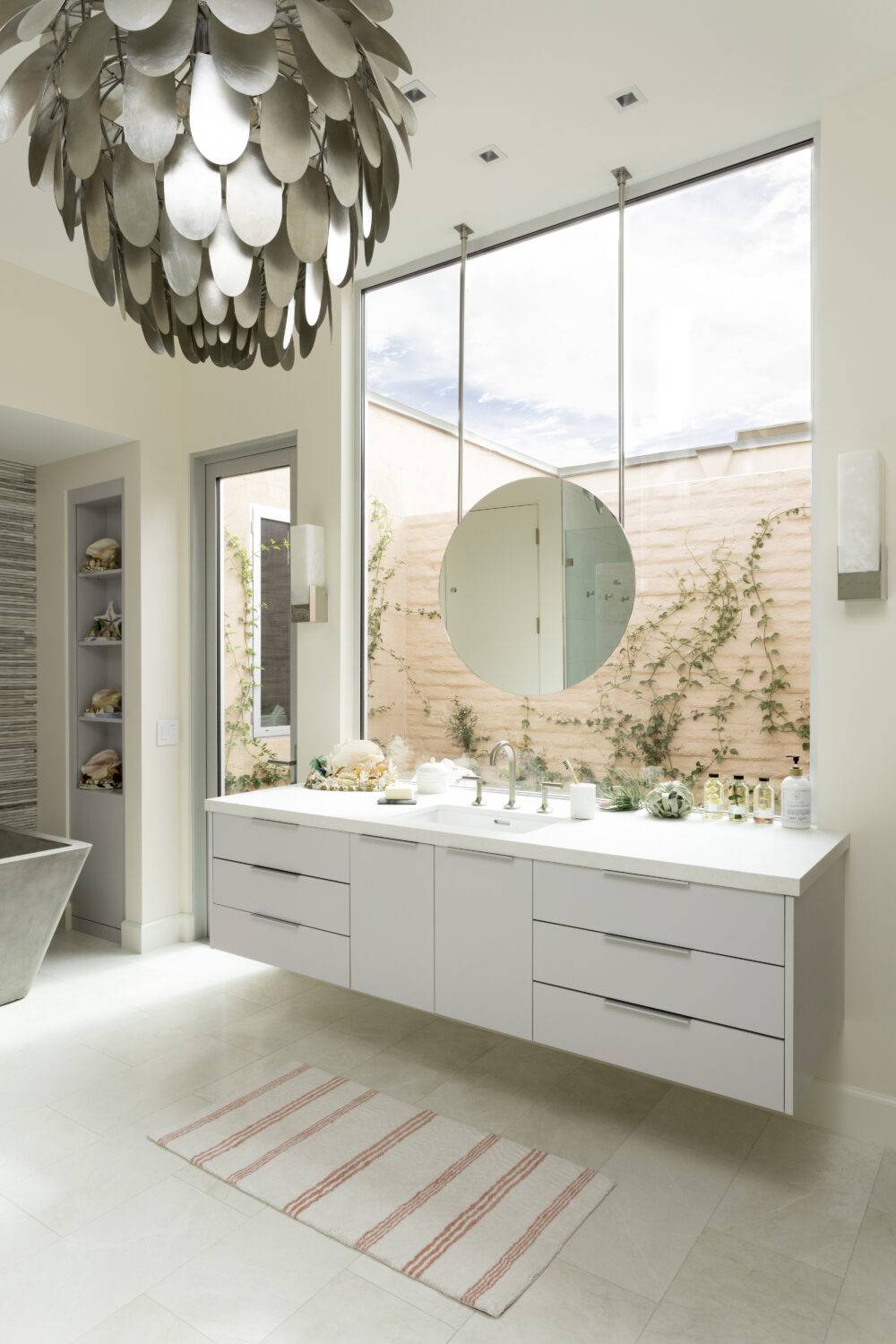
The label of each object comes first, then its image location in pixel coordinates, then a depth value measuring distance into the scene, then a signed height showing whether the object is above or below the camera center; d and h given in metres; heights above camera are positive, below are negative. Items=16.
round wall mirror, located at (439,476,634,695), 3.09 +0.25
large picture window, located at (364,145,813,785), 2.76 +0.71
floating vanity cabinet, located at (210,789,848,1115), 2.10 -0.77
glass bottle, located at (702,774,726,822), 2.80 -0.47
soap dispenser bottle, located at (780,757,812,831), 2.59 -0.43
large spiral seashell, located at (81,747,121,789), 4.29 -0.56
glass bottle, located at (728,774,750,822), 2.74 -0.46
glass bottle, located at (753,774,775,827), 2.71 -0.46
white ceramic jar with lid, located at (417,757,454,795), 3.31 -0.46
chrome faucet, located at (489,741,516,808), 3.04 -0.35
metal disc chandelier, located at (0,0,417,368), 1.22 +0.78
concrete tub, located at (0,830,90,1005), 3.35 -0.97
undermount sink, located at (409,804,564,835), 2.92 -0.57
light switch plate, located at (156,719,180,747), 4.14 -0.37
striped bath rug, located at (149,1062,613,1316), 1.99 -1.36
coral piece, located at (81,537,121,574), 4.30 +0.49
